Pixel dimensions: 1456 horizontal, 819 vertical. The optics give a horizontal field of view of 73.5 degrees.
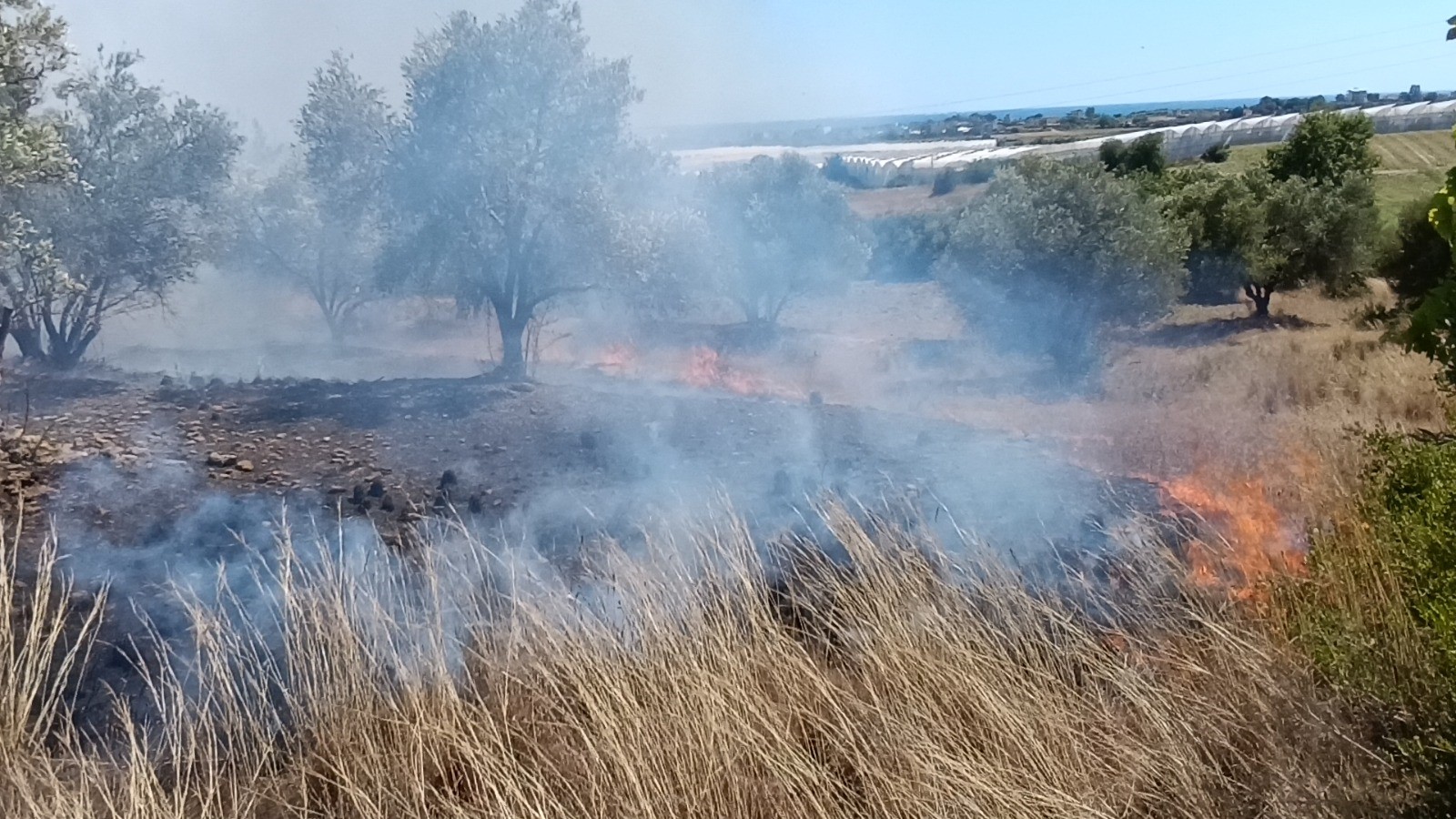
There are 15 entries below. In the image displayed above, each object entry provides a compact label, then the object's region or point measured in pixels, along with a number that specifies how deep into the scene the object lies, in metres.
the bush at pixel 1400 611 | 3.21
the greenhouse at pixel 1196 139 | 33.78
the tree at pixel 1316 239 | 19.70
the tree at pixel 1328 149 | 23.19
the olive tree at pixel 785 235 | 20.92
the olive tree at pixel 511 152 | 10.13
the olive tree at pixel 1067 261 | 15.95
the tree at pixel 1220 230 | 20.25
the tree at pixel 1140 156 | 31.09
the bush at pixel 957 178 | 35.24
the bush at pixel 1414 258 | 15.27
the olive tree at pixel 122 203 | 9.45
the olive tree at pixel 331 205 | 11.86
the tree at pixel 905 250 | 26.67
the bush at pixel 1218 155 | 37.91
